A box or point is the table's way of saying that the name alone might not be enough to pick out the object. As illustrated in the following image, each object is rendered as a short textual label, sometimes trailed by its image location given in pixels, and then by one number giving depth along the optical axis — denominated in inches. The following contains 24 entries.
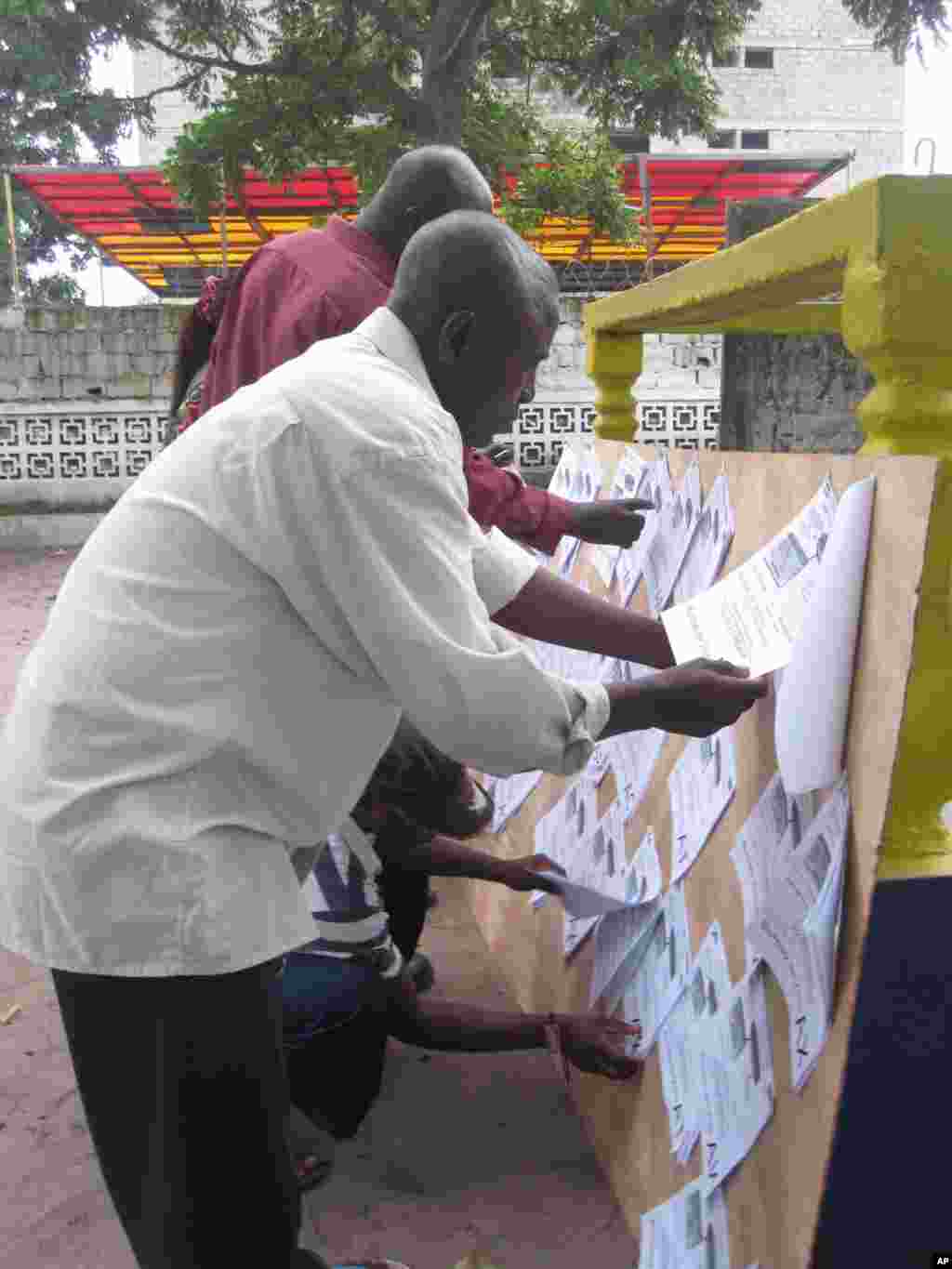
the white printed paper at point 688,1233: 54.9
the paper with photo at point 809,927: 46.0
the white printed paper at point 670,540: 73.0
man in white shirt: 45.1
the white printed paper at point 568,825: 87.6
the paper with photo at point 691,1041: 58.6
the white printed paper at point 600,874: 75.0
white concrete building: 863.1
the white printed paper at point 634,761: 75.5
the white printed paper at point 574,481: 98.8
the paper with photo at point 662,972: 64.1
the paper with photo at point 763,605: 50.7
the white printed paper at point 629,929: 69.9
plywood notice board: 44.4
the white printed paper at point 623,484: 86.4
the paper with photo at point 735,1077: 52.3
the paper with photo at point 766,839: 52.3
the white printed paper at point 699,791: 61.7
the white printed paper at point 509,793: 106.0
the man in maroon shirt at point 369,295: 80.0
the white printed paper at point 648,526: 79.4
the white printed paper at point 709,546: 66.7
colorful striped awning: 477.1
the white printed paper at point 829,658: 46.7
